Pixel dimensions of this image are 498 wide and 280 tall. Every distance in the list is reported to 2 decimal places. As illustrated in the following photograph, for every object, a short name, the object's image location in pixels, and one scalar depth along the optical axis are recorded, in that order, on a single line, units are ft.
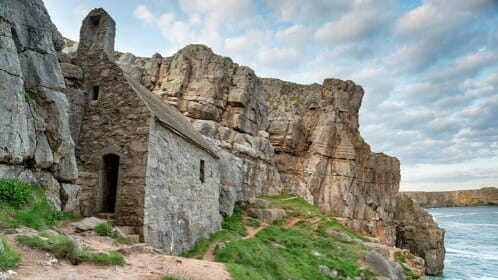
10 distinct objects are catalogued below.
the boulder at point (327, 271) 54.61
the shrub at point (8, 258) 19.75
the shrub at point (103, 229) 36.24
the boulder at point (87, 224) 35.92
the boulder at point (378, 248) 77.12
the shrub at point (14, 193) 29.60
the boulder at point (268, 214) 91.23
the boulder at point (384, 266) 62.52
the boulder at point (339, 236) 82.27
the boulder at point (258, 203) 98.43
